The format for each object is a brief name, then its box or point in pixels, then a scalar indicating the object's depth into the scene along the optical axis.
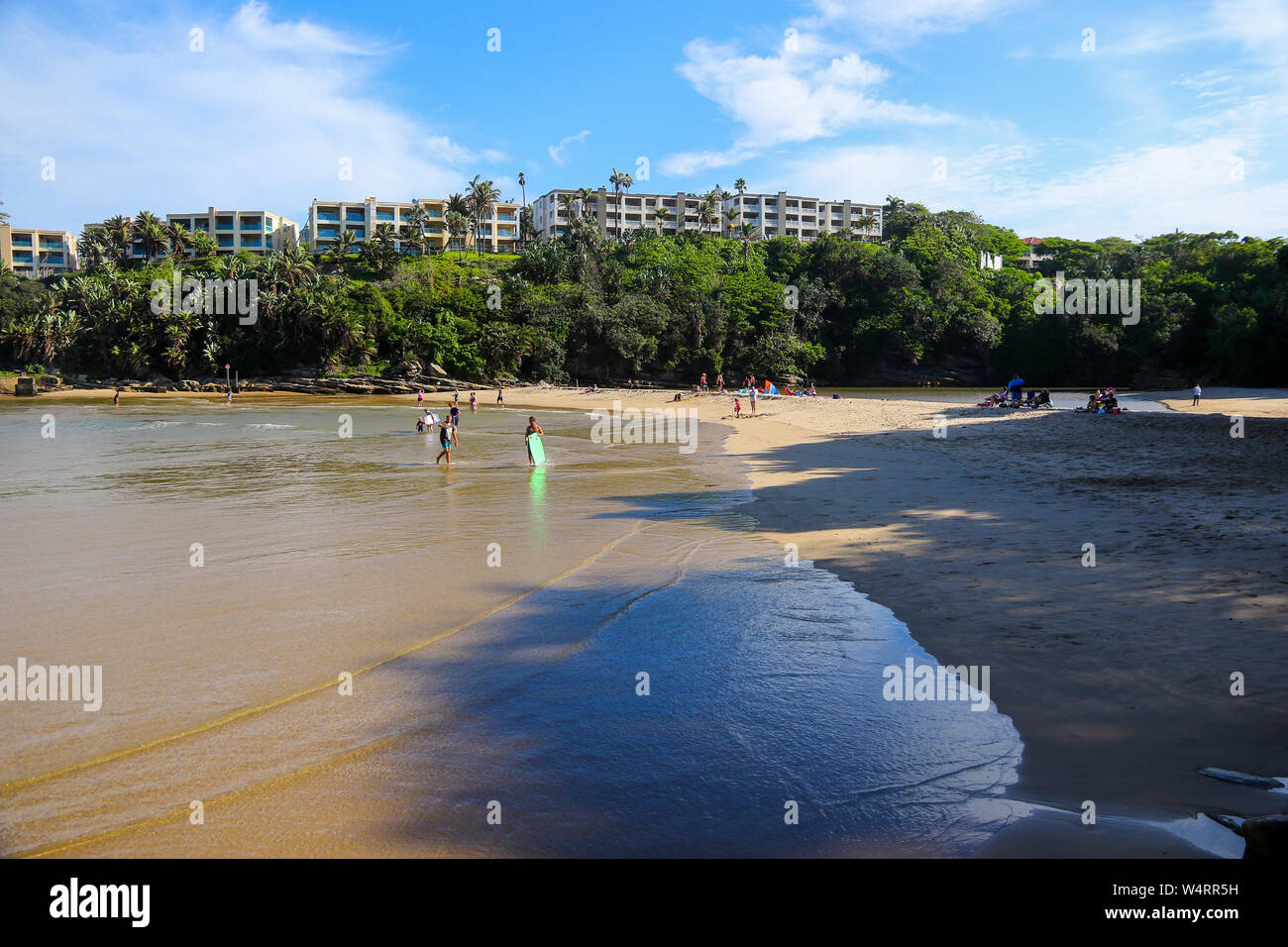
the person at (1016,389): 32.26
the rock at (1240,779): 4.14
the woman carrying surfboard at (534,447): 21.02
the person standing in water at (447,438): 21.49
